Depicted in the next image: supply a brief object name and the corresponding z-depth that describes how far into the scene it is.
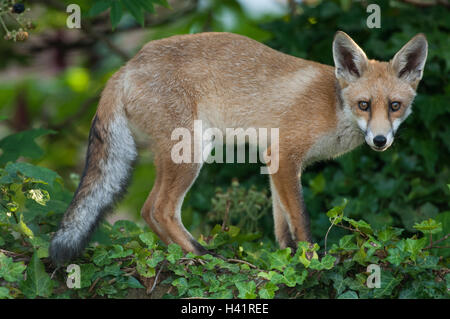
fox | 4.19
